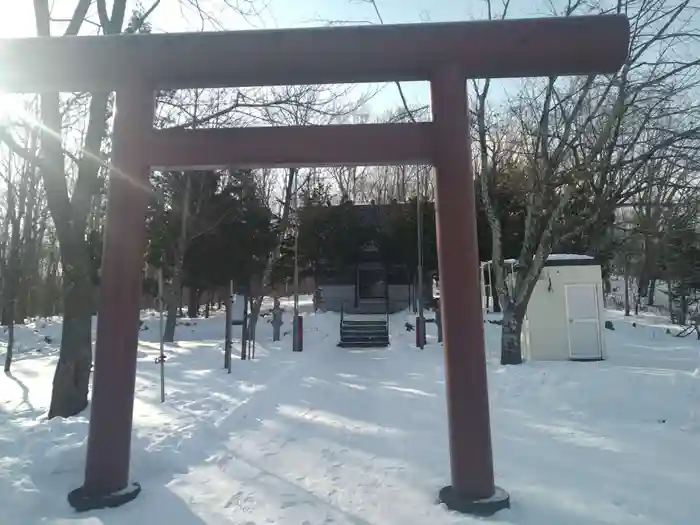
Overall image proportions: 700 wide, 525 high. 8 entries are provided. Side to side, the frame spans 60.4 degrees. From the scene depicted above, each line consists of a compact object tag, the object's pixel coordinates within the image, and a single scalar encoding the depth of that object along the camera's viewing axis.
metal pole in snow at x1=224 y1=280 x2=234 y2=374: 12.46
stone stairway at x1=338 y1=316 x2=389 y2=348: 19.88
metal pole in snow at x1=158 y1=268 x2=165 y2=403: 9.01
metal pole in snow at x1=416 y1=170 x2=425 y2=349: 18.16
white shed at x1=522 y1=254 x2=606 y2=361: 14.33
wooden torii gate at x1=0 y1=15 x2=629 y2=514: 4.68
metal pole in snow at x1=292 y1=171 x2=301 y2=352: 17.67
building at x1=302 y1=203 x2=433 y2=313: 30.23
